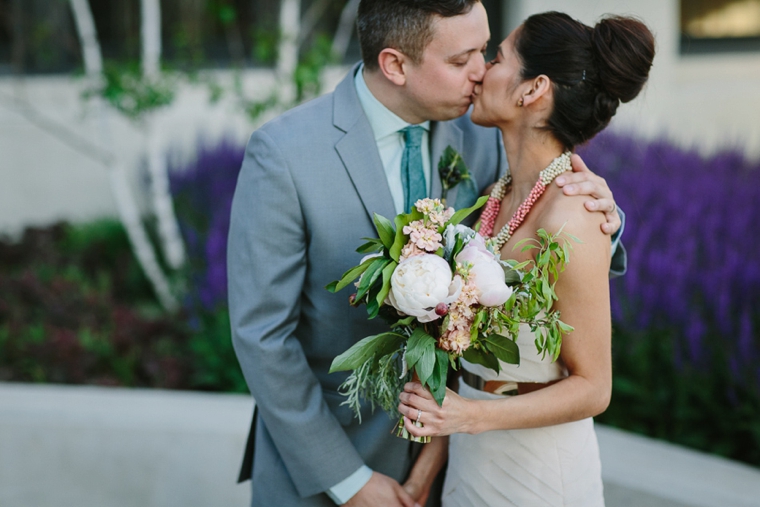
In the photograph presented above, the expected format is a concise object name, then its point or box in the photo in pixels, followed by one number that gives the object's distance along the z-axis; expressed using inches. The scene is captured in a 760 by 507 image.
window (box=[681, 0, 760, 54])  303.7
